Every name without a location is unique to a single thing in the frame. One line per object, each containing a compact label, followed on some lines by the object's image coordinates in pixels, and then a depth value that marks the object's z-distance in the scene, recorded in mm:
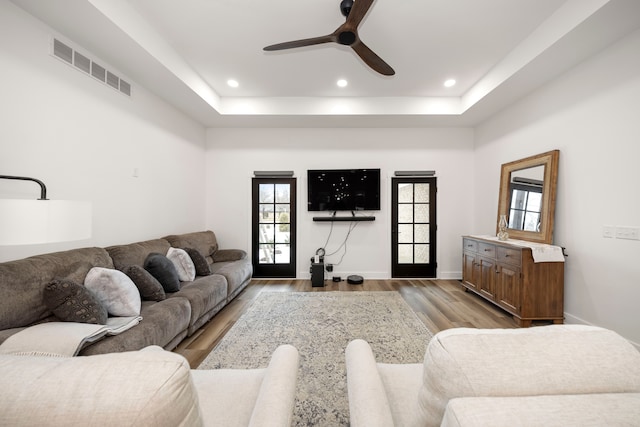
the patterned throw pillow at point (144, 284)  2438
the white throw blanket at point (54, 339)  1385
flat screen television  4840
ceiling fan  2008
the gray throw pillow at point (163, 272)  2744
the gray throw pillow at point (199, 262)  3451
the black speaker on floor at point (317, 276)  4473
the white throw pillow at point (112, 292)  2068
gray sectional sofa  1661
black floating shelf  4797
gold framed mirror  3133
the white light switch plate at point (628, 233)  2365
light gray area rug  1815
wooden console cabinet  2922
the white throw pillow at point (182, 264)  3162
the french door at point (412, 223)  4930
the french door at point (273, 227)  4977
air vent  2350
